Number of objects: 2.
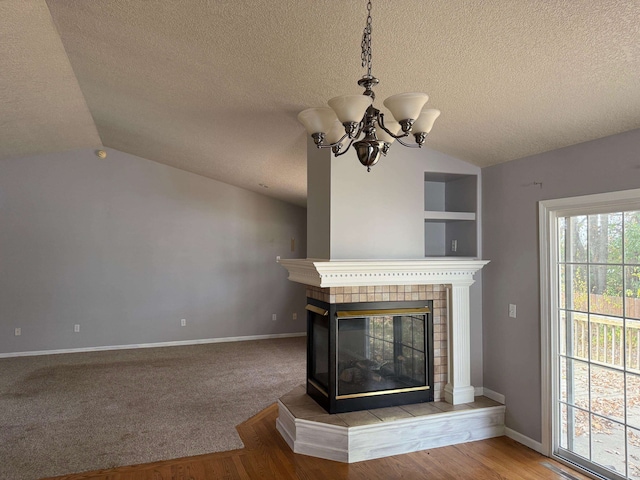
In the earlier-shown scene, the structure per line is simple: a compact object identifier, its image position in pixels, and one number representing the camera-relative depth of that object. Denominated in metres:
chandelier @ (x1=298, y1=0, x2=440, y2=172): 1.60
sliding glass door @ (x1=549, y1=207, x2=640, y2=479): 2.76
